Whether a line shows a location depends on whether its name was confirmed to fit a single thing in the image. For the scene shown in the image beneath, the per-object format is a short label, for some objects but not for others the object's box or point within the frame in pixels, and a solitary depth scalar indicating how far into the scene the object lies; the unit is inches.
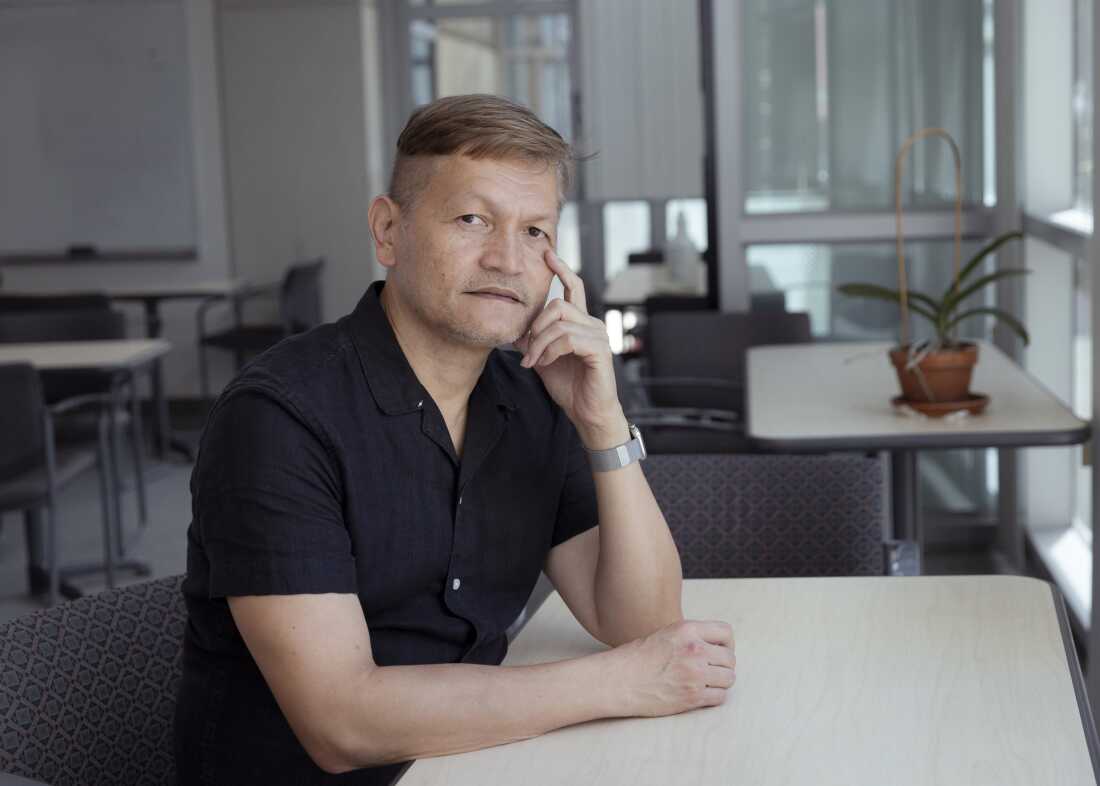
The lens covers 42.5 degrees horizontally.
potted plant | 115.0
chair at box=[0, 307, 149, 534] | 186.4
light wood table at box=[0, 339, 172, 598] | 175.5
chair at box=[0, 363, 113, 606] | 147.6
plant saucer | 114.7
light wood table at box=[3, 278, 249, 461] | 263.3
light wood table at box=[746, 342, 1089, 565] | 109.5
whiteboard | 321.4
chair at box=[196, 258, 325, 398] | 288.5
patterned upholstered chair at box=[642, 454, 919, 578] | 83.2
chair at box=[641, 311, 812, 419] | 163.2
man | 51.1
